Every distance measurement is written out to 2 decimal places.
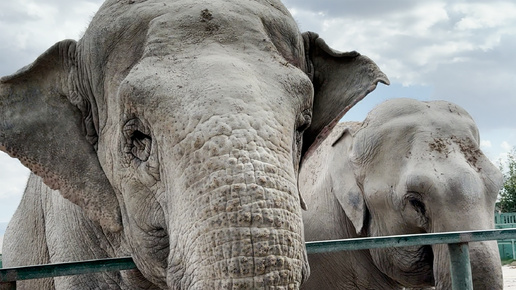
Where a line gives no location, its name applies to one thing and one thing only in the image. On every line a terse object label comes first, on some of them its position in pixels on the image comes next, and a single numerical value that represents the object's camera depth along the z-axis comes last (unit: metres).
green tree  26.16
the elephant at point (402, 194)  4.65
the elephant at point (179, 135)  2.28
